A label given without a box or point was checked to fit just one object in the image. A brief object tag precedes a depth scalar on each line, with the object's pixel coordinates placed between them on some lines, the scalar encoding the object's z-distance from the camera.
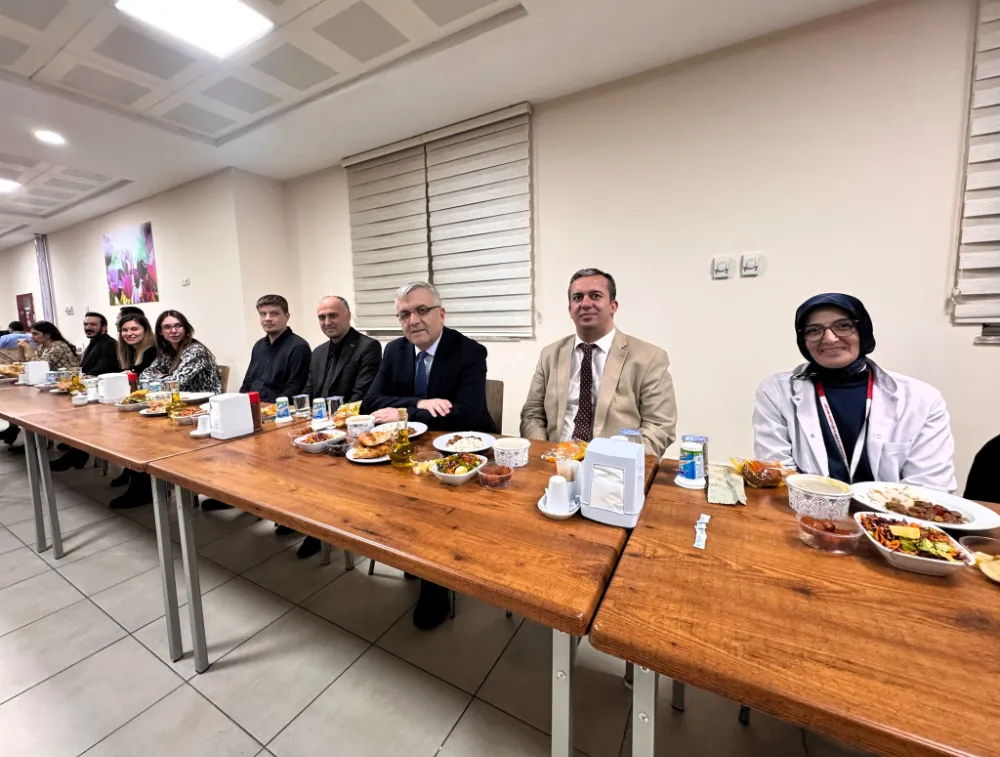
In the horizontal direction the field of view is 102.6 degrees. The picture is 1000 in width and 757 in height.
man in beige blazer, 1.77
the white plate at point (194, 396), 2.17
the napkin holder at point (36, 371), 3.17
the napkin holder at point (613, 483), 0.85
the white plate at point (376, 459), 1.27
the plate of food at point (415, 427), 1.42
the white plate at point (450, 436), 1.34
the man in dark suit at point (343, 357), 2.50
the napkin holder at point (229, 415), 1.56
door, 6.78
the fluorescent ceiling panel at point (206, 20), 1.93
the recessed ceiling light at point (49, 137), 3.09
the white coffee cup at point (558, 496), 0.90
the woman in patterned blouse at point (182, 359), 2.64
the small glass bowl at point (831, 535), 0.75
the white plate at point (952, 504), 0.78
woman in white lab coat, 1.24
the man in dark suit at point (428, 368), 1.80
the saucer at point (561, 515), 0.89
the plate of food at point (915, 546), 0.67
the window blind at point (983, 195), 1.75
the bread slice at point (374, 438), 1.31
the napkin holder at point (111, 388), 2.38
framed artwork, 4.72
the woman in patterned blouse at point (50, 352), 3.82
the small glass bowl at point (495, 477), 1.07
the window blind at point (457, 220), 2.93
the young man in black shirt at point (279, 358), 2.72
